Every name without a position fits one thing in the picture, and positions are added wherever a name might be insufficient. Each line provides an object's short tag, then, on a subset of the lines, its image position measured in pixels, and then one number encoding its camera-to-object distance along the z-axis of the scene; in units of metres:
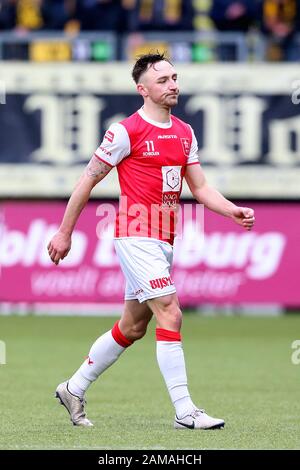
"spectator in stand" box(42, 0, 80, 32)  21.58
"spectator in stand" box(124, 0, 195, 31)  21.06
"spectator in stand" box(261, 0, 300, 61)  20.92
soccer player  8.49
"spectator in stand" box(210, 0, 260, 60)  20.95
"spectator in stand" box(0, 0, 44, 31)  21.66
